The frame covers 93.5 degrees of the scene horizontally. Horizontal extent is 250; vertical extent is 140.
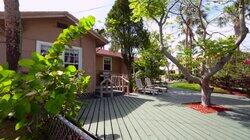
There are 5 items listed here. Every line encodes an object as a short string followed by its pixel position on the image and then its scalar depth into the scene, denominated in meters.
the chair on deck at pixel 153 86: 8.68
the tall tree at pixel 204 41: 5.09
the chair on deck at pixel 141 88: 8.43
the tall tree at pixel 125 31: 9.31
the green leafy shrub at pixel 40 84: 1.05
